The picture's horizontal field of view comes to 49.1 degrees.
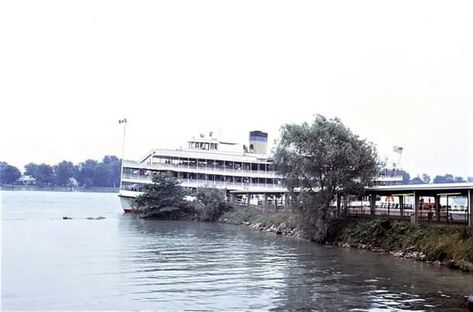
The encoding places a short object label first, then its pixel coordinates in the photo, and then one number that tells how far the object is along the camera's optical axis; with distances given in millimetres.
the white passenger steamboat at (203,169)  65500
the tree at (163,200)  58775
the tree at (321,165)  35438
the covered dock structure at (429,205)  27219
